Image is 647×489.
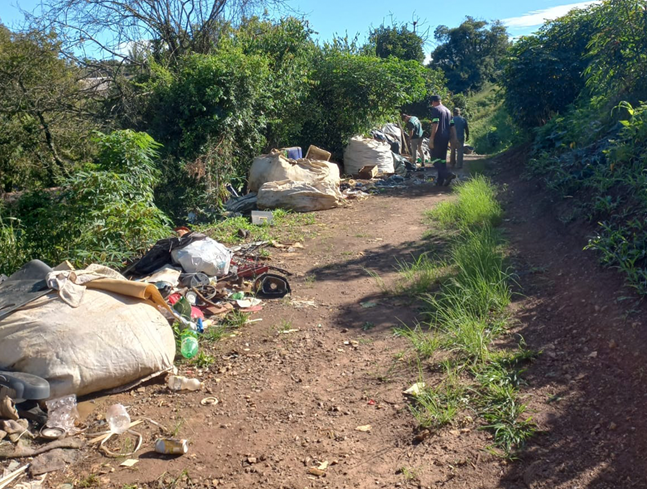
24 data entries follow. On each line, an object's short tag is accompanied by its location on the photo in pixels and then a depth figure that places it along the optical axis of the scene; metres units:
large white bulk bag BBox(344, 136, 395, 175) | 12.02
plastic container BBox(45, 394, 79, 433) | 3.07
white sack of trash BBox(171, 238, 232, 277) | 5.25
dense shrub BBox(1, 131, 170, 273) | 5.44
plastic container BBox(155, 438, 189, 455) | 2.85
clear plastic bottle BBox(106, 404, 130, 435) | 3.08
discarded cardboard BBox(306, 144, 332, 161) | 10.88
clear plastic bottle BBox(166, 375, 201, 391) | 3.56
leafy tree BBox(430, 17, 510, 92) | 33.75
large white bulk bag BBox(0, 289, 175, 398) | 3.19
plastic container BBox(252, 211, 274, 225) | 7.82
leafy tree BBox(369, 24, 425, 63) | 22.75
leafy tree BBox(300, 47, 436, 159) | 12.18
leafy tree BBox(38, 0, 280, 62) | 11.69
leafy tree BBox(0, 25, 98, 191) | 11.23
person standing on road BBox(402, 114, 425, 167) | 13.40
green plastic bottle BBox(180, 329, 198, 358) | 3.89
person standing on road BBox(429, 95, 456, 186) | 10.45
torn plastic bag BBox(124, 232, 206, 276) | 5.35
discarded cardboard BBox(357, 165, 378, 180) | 11.56
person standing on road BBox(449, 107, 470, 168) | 12.18
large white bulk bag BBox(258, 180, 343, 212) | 8.73
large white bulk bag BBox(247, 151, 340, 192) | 9.20
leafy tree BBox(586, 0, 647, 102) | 6.77
